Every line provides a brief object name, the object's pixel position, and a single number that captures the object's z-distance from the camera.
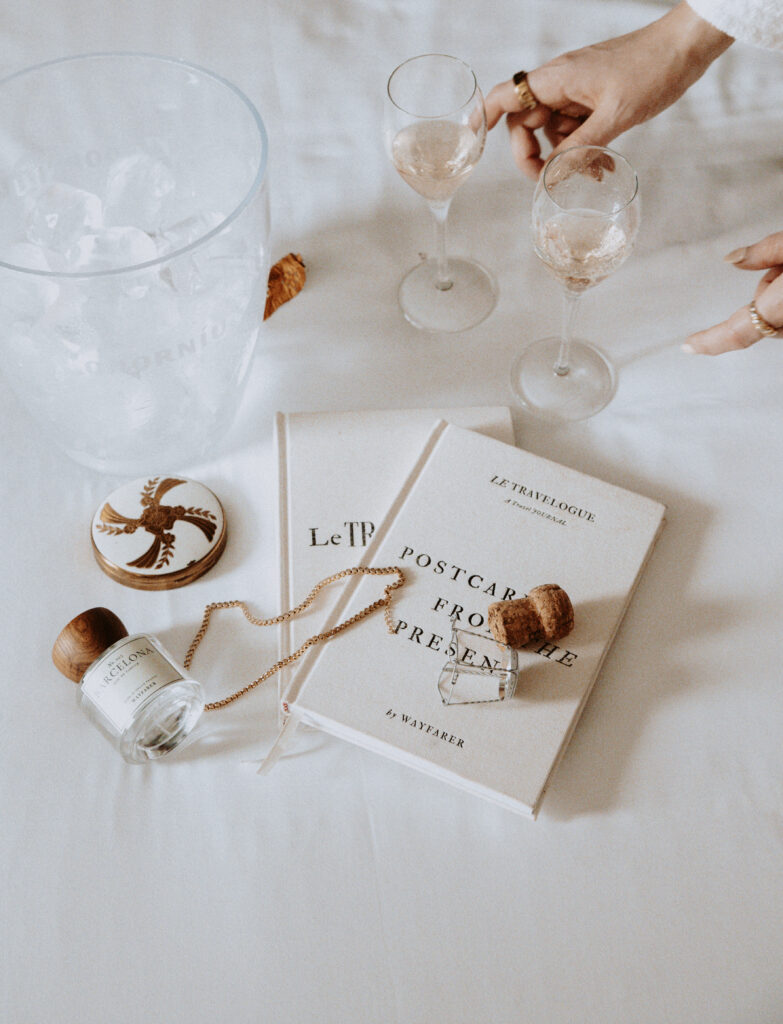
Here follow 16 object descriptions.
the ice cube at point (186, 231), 0.73
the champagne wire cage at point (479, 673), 0.63
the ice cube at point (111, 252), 0.69
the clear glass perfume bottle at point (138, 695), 0.61
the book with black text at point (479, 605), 0.62
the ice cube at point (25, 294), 0.56
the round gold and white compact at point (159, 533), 0.70
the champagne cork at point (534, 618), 0.63
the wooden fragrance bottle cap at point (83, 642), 0.64
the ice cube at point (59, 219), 0.72
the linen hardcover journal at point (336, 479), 0.70
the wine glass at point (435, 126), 0.74
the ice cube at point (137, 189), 0.75
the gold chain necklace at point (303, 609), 0.65
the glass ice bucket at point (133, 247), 0.61
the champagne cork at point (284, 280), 0.82
